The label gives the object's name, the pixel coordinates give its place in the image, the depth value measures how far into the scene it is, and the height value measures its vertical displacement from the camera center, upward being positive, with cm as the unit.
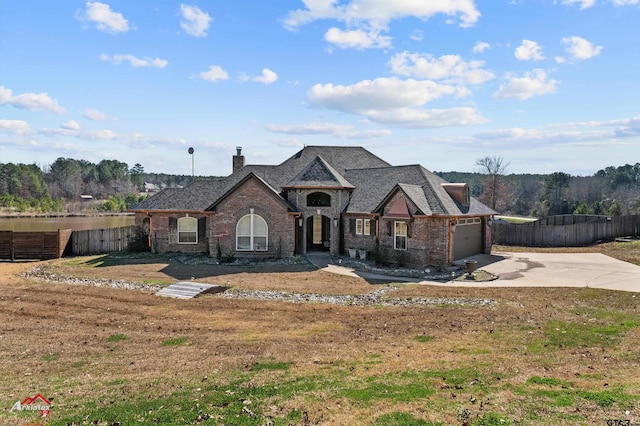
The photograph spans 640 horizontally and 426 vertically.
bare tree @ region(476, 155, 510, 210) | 5914 +379
